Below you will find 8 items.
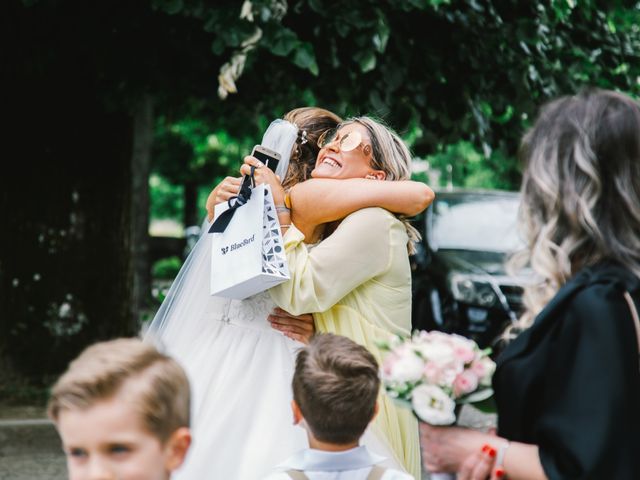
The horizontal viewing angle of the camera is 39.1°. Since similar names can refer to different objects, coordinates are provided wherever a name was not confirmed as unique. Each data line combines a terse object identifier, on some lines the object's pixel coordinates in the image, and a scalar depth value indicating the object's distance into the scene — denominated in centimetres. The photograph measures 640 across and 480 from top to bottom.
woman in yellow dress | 285
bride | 288
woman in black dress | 176
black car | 803
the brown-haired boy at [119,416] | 199
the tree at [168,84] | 595
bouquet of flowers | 200
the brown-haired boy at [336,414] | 222
